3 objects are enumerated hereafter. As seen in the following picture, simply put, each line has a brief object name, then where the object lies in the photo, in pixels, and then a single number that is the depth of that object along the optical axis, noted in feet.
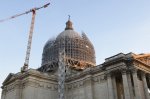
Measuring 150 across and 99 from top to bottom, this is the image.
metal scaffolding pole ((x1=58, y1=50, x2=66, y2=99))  190.78
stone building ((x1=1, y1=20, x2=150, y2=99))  159.53
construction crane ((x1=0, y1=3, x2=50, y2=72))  242.08
